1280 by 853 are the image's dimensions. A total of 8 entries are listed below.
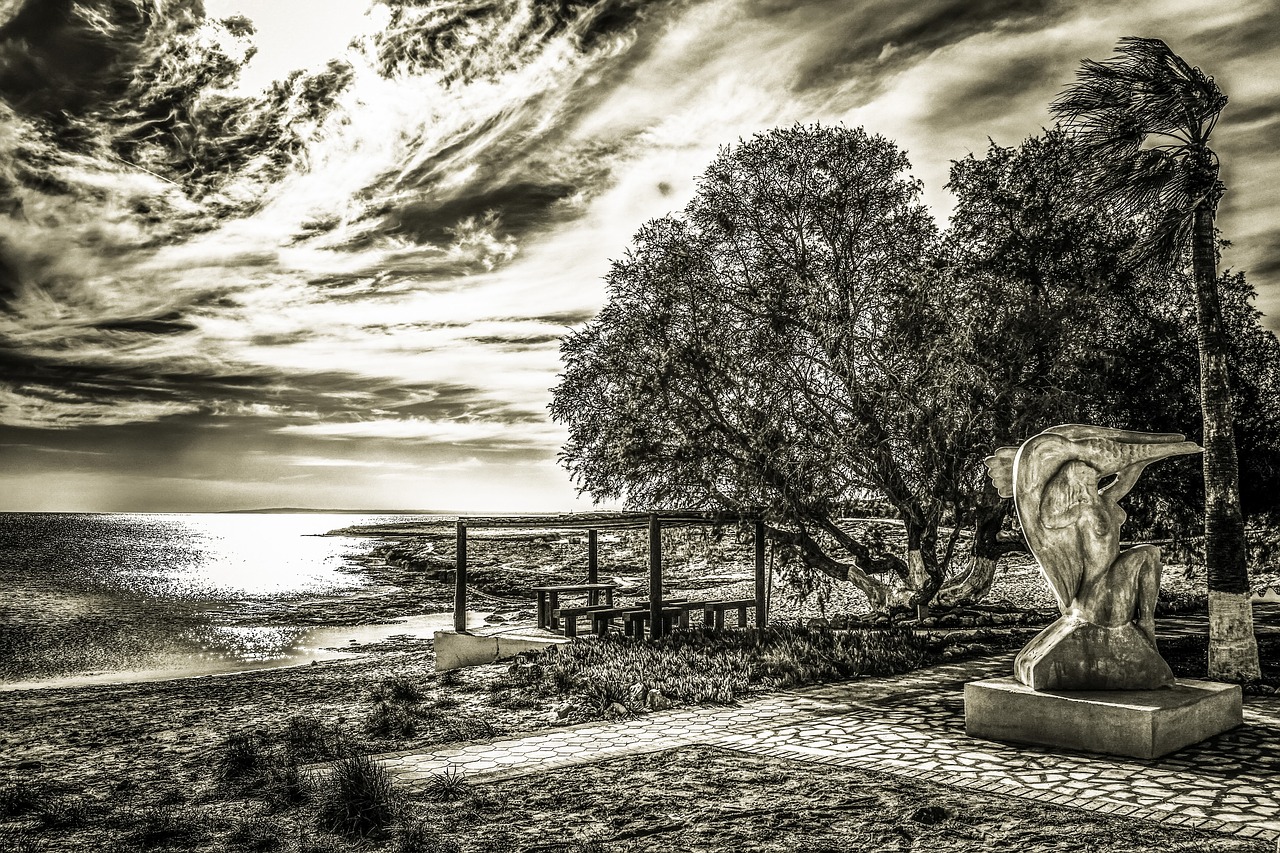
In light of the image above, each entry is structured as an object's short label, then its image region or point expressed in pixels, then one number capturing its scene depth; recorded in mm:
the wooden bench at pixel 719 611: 14414
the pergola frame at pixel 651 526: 13836
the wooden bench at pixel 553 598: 14930
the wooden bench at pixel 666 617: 13945
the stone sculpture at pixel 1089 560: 7562
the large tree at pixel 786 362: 14133
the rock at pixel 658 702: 9672
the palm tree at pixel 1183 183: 10258
